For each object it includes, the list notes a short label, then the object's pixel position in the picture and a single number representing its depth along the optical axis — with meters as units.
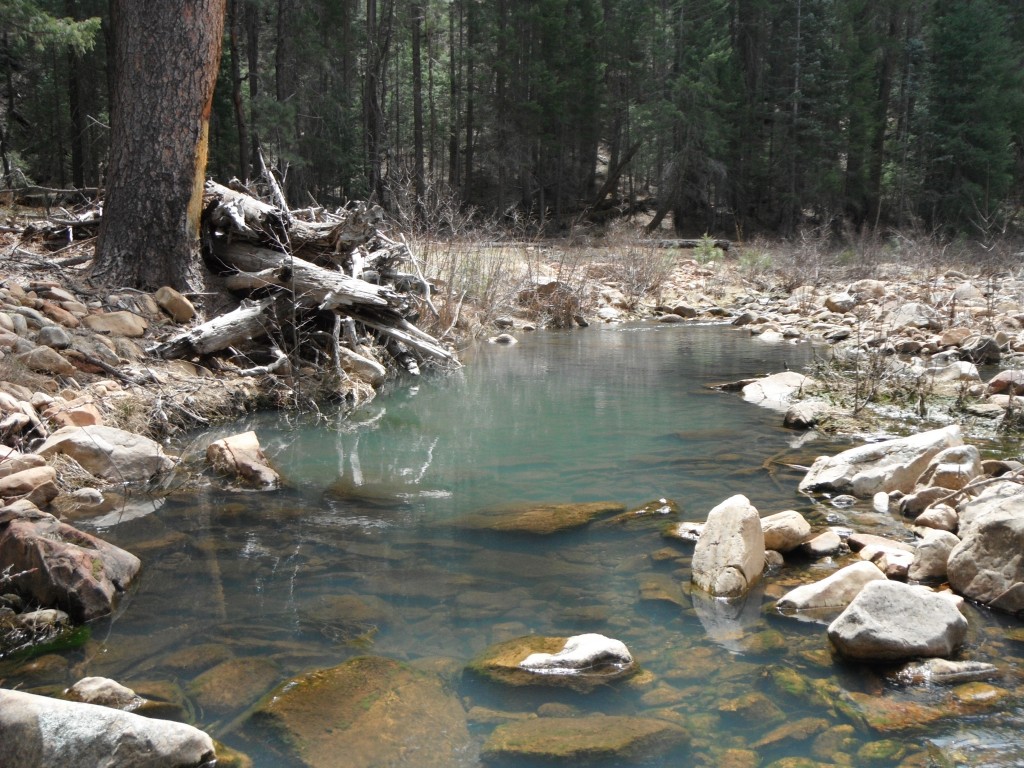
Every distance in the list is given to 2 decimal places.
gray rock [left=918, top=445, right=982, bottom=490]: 5.13
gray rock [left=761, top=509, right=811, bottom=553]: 4.51
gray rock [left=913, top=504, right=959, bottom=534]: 4.68
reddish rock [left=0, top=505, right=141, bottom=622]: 3.65
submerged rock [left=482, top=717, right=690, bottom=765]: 2.80
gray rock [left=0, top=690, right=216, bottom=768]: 2.40
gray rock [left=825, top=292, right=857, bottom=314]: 15.98
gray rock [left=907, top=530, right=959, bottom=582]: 4.14
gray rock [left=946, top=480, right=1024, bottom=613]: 3.84
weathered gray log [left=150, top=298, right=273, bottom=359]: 7.60
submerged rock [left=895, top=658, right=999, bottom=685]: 3.23
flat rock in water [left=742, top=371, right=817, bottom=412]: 8.74
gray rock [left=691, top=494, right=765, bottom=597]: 4.07
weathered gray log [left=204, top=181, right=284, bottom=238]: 8.78
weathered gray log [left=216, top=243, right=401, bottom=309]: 8.38
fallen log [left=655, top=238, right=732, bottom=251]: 25.07
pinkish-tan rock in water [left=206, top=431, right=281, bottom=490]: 5.79
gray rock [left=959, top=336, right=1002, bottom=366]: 10.40
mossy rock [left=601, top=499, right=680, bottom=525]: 5.17
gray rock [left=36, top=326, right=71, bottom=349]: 6.77
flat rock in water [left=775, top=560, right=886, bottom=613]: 3.87
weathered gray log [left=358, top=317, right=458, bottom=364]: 9.56
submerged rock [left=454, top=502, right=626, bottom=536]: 5.03
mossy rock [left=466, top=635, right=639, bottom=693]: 3.25
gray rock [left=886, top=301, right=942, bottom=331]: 12.50
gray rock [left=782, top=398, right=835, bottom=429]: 7.69
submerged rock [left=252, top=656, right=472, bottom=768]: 2.81
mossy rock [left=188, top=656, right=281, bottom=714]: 3.11
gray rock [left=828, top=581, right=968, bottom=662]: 3.33
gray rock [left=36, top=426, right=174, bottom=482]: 5.42
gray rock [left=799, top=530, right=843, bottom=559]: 4.54
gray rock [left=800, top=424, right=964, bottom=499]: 5.54
